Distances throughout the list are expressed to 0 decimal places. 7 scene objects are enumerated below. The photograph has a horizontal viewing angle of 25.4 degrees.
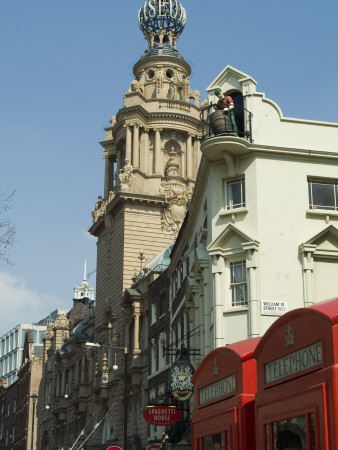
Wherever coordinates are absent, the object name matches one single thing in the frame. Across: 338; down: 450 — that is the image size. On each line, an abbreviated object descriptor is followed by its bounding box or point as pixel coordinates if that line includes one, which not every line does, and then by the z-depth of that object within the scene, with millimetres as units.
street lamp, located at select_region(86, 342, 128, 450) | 36309
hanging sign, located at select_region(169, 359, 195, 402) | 30625
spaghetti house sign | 33219
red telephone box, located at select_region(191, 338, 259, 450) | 12281
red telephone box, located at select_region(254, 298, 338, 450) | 9578
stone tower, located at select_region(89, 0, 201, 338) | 65562
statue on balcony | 29562
